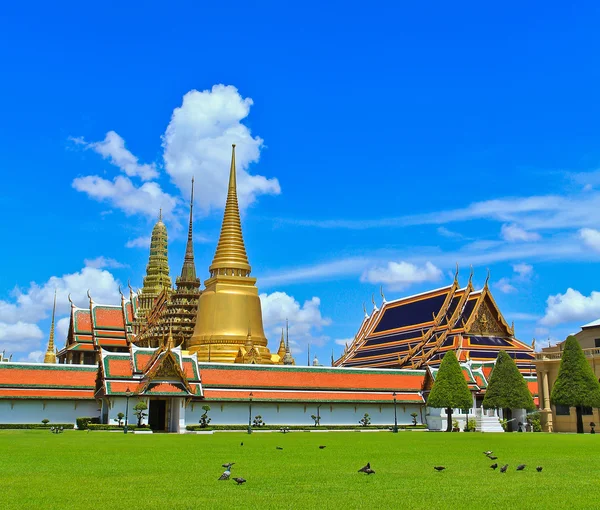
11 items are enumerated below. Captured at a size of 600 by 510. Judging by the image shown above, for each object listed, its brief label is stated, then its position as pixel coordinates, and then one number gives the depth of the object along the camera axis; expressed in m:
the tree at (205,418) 43.94
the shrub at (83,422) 42.34
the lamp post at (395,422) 44.66
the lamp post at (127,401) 42.16
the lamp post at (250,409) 44.61
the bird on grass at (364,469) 15.09
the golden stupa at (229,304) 62.56
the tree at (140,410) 40.84
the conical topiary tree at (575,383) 39.84
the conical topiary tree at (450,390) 44.47
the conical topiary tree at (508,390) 44.34
